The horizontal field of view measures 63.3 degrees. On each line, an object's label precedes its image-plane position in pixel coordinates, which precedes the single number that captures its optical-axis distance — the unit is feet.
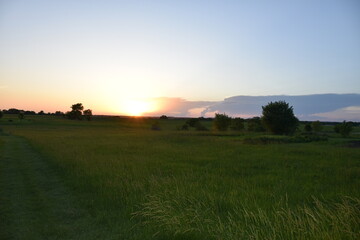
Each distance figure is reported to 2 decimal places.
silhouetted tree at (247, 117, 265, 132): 296.51
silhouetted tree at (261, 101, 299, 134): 211.41
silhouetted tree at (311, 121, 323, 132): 330.13
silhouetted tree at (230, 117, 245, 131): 332.19
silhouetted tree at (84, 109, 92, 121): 588.42
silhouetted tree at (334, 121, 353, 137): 211.00
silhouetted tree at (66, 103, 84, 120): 572.51
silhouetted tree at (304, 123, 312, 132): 343.38
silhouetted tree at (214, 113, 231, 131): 301.63
